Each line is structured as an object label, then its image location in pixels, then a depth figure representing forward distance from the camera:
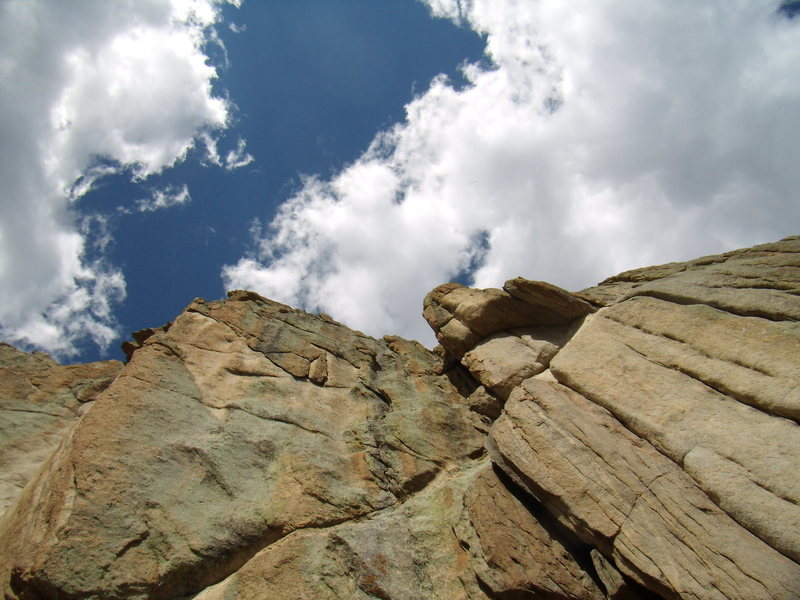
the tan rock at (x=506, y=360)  22.38
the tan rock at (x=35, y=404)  23.77
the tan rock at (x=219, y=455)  14.26
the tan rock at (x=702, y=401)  12.97
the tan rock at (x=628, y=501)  12.12
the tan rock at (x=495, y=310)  23.59
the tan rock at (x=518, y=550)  14.86
